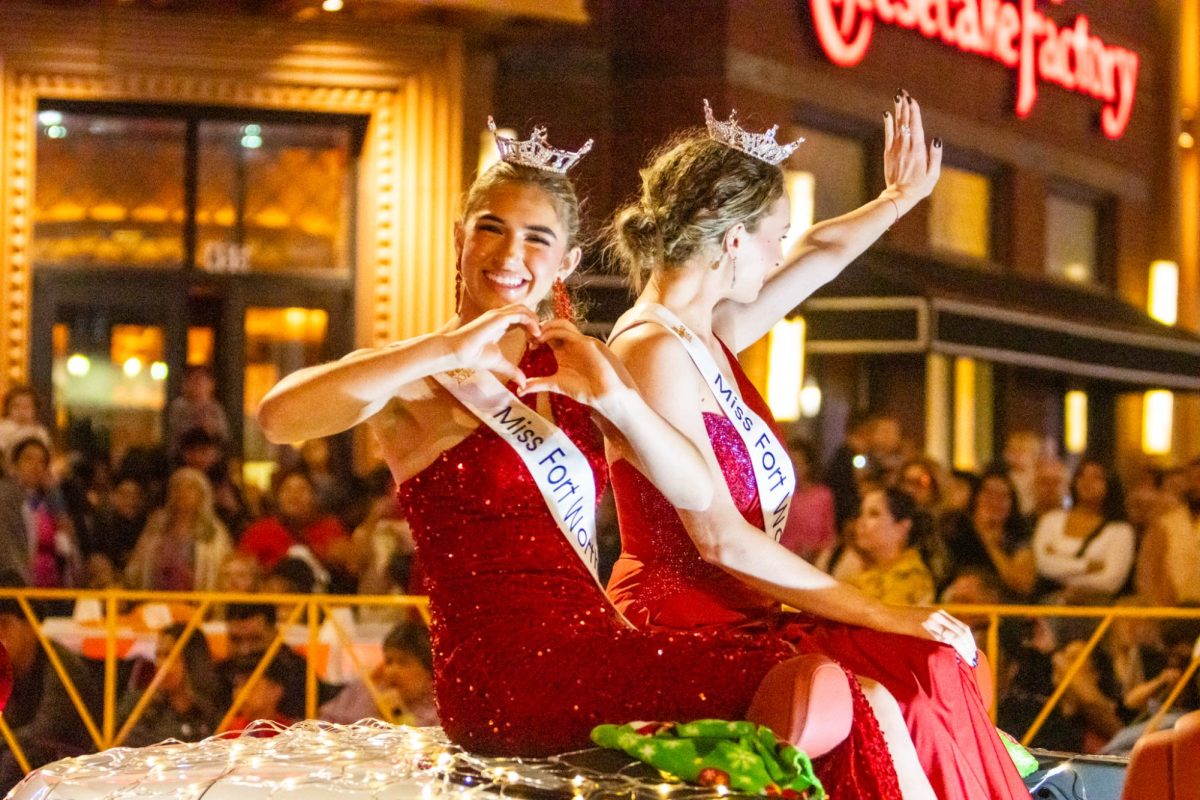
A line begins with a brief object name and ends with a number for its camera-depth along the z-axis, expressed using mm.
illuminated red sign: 12930
